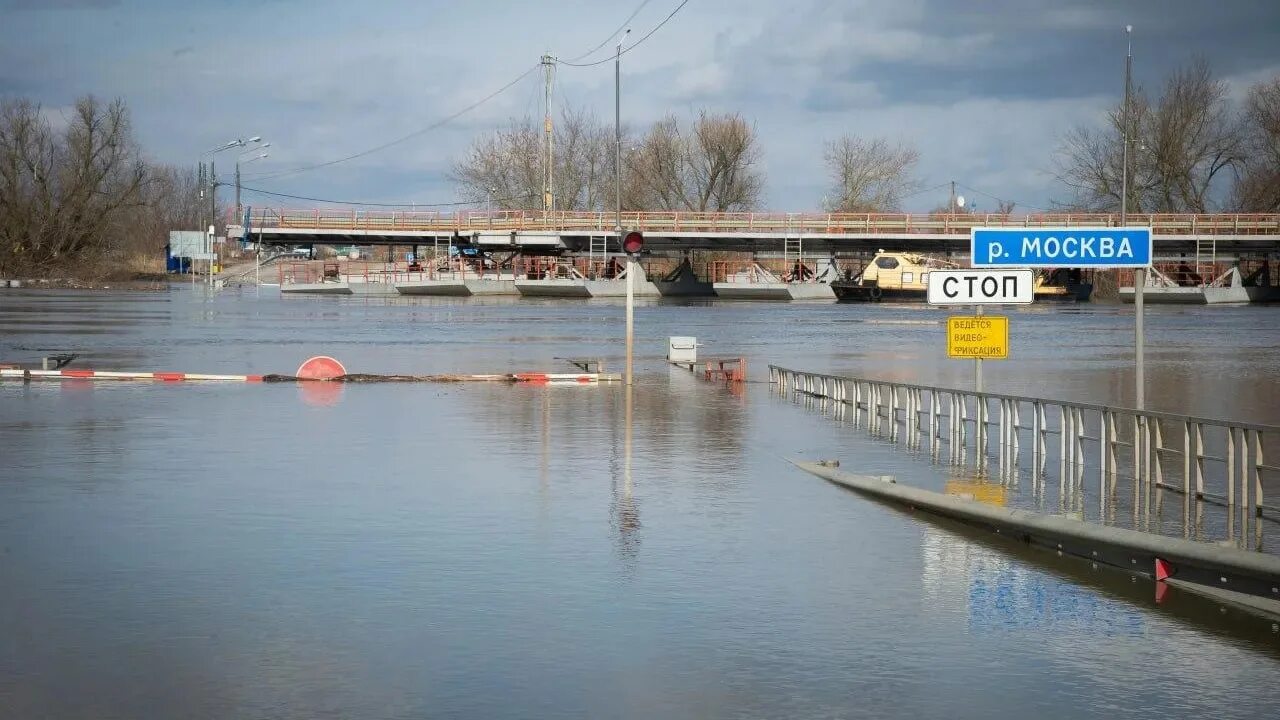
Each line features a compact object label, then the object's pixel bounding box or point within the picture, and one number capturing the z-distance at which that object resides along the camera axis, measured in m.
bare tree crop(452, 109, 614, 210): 140.62
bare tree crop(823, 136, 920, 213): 136.88
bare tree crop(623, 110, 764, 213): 133.12
